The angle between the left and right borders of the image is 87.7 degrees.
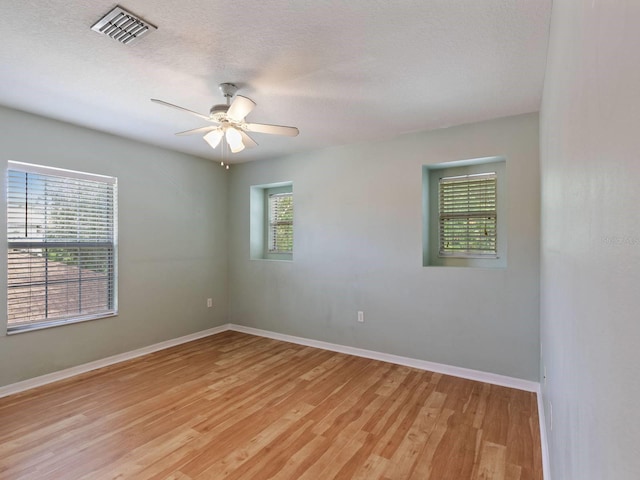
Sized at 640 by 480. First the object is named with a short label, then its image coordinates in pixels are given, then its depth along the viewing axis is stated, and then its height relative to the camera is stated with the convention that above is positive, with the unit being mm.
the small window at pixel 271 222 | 4930 +289
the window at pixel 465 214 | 3393 +294
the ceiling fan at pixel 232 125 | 2334 +890
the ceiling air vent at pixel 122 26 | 1747 +1180
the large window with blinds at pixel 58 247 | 3020 -60
